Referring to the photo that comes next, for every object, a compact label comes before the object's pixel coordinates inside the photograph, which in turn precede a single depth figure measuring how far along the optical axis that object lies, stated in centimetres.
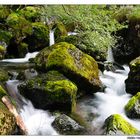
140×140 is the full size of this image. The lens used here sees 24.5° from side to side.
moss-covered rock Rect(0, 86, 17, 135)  319
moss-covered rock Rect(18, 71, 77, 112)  357
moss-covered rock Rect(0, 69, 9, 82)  376
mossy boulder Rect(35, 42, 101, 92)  382
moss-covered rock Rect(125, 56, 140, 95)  400
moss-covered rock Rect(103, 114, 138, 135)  334
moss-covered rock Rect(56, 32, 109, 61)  368
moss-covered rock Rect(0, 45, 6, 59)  411
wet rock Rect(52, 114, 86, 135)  339
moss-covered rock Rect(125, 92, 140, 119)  363
